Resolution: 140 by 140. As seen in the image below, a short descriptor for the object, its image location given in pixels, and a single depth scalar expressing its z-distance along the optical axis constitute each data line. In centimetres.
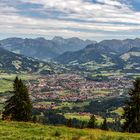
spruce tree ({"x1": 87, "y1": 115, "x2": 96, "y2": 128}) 11931
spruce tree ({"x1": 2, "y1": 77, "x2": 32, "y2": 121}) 9019
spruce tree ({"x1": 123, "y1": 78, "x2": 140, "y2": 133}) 7525
